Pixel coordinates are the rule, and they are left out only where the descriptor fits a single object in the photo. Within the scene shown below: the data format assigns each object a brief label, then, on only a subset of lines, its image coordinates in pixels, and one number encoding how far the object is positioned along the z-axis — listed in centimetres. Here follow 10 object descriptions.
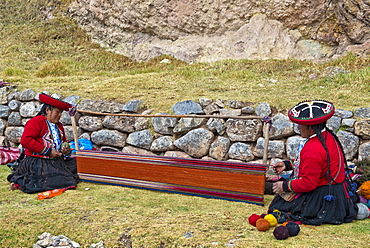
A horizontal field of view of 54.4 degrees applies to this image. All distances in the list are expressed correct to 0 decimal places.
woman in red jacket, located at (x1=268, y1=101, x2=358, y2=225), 300
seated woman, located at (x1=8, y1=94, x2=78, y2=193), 417
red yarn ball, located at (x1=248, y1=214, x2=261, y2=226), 308
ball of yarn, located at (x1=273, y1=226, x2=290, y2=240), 272
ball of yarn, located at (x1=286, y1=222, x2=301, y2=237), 279
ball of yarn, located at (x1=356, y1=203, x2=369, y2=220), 323
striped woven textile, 376
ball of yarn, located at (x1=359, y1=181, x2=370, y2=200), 354
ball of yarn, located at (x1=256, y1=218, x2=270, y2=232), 293
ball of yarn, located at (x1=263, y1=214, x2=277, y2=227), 302
